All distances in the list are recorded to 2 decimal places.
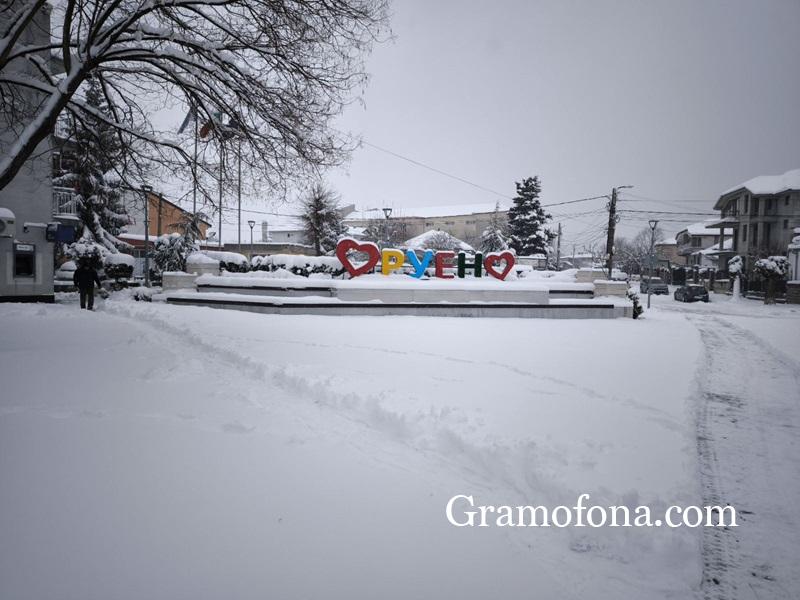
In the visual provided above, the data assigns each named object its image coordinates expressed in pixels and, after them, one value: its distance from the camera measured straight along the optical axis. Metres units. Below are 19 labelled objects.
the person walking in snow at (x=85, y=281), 15.28
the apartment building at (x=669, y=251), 87.75
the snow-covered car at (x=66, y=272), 25.61
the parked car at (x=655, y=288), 40.75
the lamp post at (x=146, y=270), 24.77
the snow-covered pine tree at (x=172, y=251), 26.89
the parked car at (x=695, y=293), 32.44
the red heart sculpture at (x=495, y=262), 20.36
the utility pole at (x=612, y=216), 32.84
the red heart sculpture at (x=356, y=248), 17.94
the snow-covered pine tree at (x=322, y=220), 43.44
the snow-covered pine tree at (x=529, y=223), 49.22
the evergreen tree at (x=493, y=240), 46.09
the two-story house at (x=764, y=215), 42.19
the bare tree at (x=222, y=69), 7.46
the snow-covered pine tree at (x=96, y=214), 28.75
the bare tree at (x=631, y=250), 73.36
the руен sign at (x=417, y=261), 18.08
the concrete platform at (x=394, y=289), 15.76
